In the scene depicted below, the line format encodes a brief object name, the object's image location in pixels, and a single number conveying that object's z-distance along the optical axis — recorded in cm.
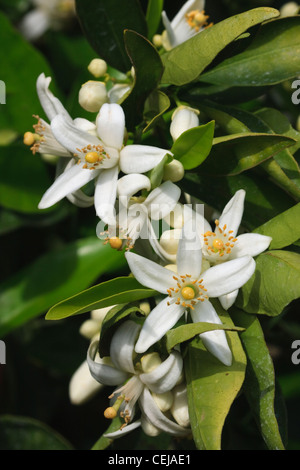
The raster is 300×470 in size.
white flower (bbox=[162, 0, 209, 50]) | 39
